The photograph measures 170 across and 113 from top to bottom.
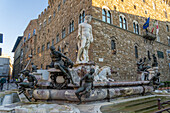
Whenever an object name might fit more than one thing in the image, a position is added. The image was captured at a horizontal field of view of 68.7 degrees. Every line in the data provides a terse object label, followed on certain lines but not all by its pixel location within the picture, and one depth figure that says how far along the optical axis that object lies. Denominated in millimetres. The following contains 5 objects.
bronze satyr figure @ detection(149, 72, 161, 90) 5771
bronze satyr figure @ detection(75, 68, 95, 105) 3420
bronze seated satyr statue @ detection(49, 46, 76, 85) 4017
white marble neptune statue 6598
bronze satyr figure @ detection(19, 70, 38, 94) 4023
